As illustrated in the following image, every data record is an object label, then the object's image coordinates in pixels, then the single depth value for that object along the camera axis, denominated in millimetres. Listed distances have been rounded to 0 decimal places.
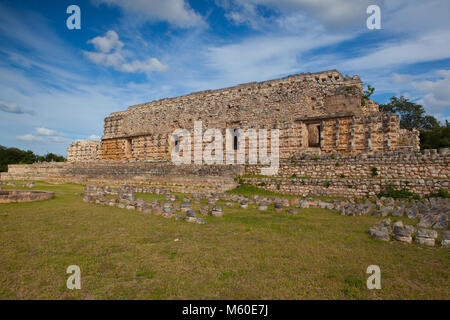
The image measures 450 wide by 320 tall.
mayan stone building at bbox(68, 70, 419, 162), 17641
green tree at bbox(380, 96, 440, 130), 36781
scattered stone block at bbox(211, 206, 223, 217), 8641
